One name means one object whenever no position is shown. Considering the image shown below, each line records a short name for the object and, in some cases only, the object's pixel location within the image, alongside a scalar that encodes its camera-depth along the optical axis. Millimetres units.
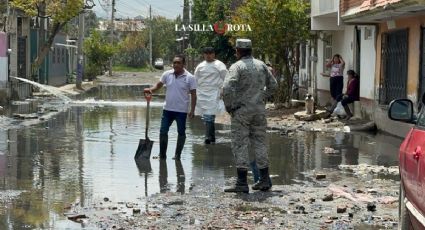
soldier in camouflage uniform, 9086
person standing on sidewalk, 22516
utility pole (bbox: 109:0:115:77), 66650
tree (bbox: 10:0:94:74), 30638
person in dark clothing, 20469
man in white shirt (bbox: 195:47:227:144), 13664
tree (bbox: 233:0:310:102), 22062
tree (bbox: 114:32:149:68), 92438
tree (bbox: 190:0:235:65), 38594
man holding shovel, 12062
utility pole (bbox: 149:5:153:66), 92344
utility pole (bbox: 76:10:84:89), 39628
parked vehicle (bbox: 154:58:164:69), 93500
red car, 4905
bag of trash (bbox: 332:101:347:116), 20156
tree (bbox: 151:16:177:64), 105500
